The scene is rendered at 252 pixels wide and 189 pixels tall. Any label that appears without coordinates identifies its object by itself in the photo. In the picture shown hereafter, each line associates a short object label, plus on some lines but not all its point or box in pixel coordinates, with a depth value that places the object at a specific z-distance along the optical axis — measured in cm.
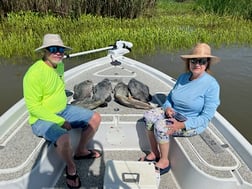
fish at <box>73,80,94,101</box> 228
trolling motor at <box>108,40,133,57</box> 348
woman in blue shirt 161
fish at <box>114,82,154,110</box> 214
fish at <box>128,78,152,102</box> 226
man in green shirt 151
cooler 141
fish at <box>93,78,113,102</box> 223
